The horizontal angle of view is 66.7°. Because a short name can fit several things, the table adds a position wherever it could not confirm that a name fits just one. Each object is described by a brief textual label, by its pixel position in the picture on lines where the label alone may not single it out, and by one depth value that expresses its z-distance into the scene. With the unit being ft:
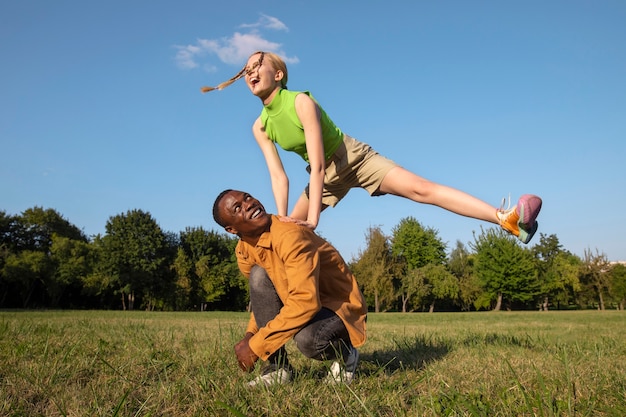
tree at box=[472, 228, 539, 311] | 162.81
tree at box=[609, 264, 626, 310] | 164.04
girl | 11.44
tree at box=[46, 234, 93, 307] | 134.10
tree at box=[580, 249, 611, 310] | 172.14
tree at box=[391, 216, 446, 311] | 169.78
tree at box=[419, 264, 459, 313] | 155.94
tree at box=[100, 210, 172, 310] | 137.28
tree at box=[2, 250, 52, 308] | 124.47
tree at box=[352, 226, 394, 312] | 140.65
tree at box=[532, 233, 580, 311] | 168.66
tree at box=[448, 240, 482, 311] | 165.37
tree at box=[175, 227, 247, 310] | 149.28
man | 8.43
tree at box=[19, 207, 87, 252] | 151.74
